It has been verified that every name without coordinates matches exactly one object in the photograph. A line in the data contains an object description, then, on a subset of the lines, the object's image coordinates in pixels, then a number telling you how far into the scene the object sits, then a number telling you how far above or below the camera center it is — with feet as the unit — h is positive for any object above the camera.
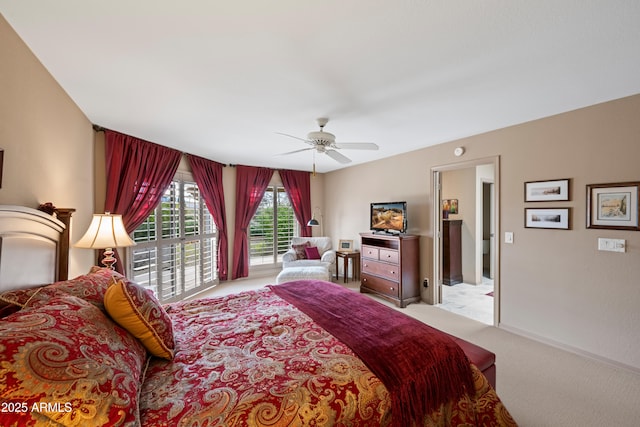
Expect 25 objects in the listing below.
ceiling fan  8.55 +2.46
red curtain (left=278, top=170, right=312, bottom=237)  19.30 +1.63
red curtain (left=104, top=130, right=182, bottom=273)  10.29 +1.65
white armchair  15.98 -2.63
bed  2.60 -2.39
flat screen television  13.58 -0.12
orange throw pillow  4.17 -1.68
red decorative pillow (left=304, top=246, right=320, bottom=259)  17.08 -2.52
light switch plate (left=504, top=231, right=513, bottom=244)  10.32 -0.87
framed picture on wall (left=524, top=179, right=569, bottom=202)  8.92 +0.87
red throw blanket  4.09 -2.49
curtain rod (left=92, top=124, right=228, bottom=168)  9.75 +3.27
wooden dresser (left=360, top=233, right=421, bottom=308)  13.08 -2.79
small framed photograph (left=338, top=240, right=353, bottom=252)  17.88 -2.15
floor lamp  20.57 -0.19
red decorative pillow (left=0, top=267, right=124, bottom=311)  4.06 -1.32
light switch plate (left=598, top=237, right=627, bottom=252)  7.80 -0.91
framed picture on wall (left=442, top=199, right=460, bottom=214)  17.57 +0.67
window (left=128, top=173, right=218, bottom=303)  11.82 -1.64
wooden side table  17.15 -3.22
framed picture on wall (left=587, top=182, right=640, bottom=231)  7.61 +0.29
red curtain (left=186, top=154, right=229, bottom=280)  14.64 +1.29
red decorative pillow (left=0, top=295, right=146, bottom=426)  2.34 -1.63
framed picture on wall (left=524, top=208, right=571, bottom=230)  8.92 -0.11
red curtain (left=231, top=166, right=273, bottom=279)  17.15 +0.63
